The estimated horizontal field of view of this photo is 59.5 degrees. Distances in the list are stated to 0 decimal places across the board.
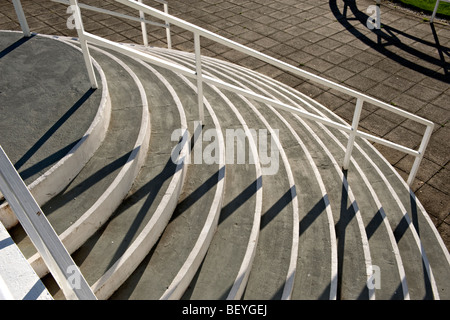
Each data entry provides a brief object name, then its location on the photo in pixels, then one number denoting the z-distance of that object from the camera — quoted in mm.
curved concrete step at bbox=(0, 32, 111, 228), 3316
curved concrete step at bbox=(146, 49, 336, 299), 3150
